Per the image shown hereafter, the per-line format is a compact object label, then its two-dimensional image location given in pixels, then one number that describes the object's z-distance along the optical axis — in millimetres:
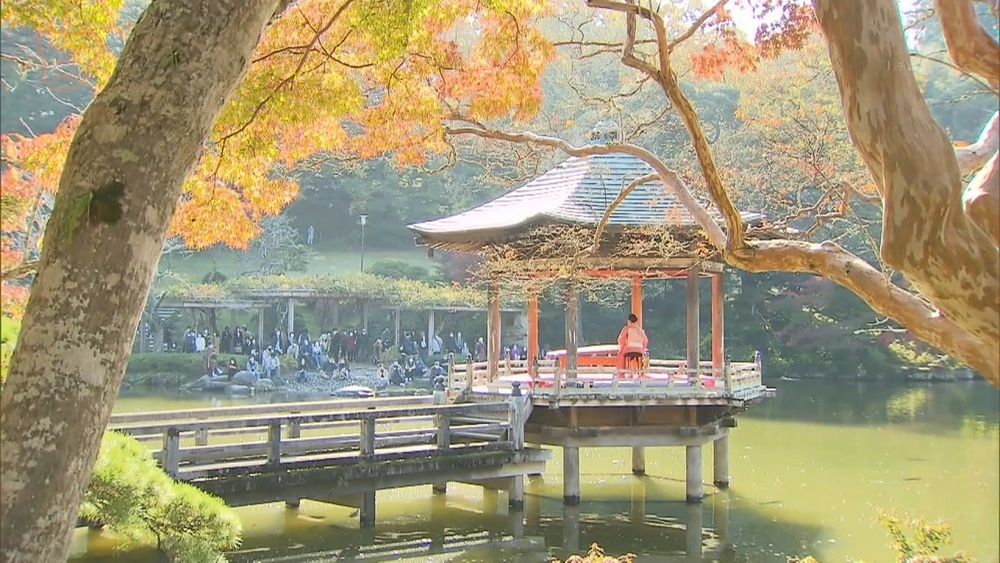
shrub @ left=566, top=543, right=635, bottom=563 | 5043
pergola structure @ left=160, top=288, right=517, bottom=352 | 25484
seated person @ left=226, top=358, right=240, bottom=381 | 24025
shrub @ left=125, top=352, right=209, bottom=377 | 24141
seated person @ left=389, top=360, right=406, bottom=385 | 24594
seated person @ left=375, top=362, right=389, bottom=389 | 24172
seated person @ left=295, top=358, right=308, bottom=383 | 24344
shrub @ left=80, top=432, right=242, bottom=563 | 4855
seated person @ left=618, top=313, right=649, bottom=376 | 11391
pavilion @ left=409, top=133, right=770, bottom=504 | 10844
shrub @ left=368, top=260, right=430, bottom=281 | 28766
